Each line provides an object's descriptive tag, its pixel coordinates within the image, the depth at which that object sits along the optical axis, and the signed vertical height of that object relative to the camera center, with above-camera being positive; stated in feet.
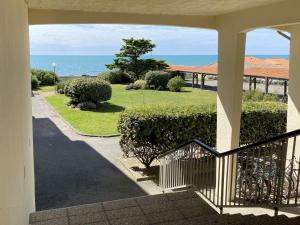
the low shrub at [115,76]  83.50 +2.07
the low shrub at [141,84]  73.59 -0.25
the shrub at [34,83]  78.58 -0.28
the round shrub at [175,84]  71.48 -0.15
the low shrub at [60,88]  67.74 -1.39
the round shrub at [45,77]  86.09 +1.61
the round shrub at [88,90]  49.67 -1.38
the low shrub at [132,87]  73.37 -1.08
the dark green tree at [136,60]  92.63 +7.85
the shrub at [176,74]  83.76 +2.98
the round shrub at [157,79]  74.20 +1.14
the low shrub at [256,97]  40.79 -1.88
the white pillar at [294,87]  18.65 -0.16
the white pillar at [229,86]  17.42 -0.11
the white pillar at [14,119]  6.42 -1.14
